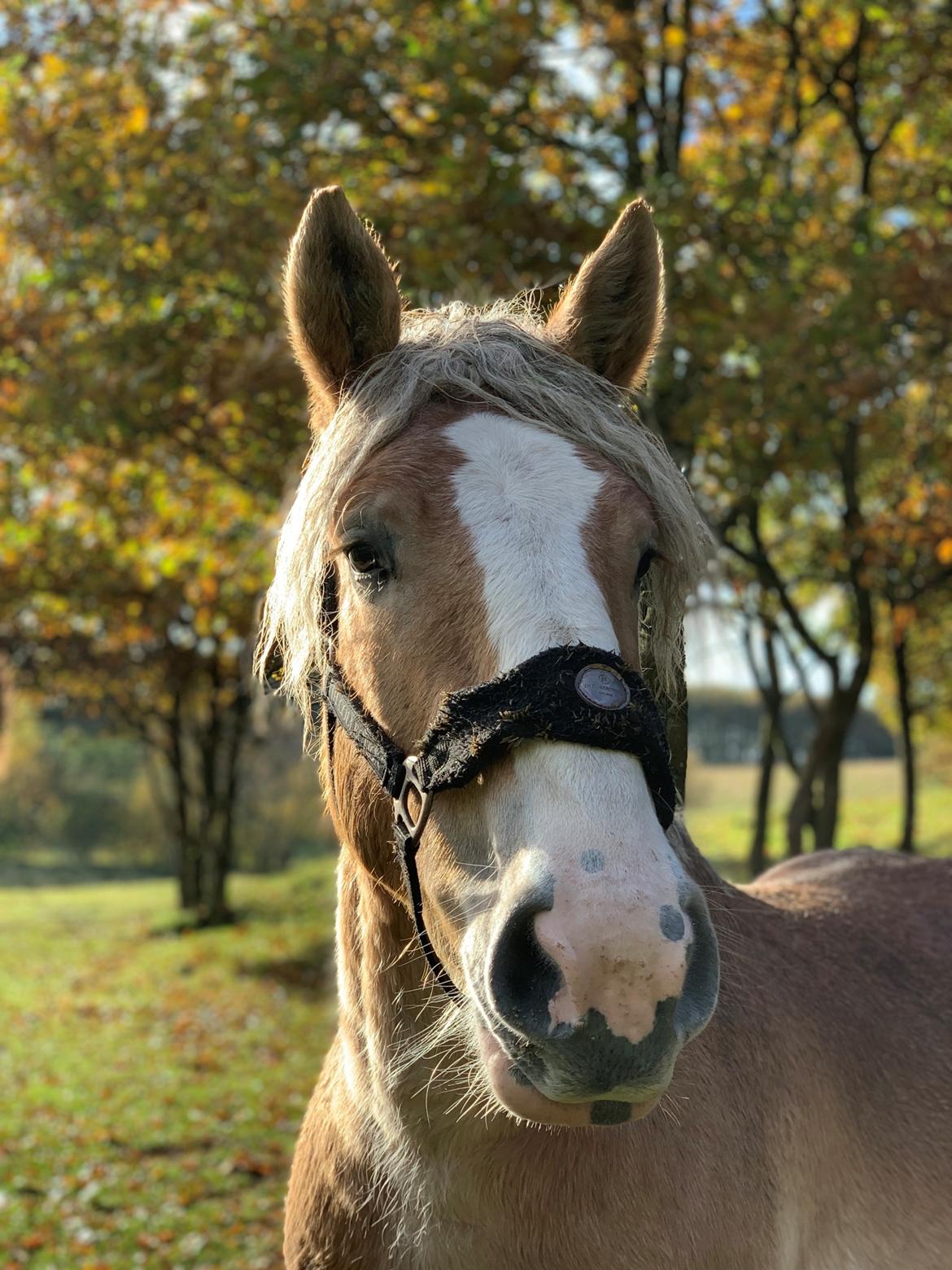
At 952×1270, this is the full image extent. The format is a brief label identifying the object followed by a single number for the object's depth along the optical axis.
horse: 1.63
